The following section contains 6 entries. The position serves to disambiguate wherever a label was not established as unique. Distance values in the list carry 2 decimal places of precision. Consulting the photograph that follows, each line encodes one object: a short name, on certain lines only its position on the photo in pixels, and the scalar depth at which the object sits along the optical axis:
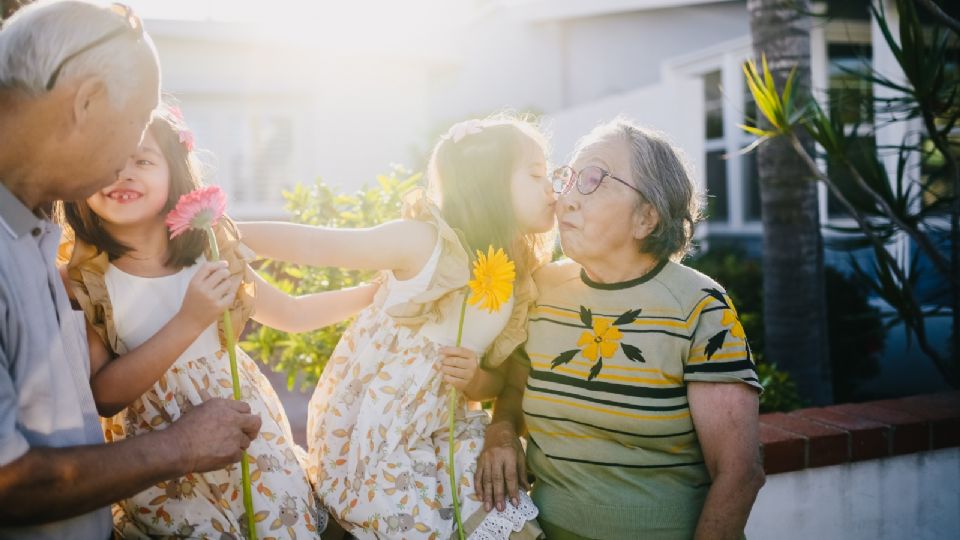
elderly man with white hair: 1.38
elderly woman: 1.99
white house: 10.62
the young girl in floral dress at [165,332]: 1.79
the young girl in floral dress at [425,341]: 2.06
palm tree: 4.12
